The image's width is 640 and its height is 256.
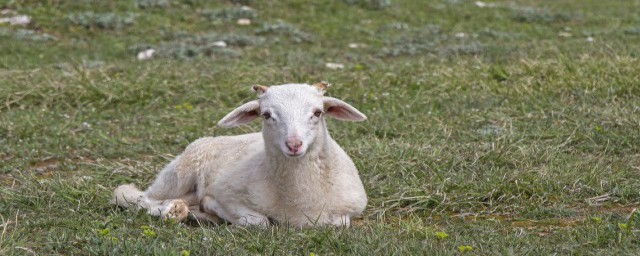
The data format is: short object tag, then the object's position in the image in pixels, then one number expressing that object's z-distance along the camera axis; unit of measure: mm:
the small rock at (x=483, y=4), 17109
